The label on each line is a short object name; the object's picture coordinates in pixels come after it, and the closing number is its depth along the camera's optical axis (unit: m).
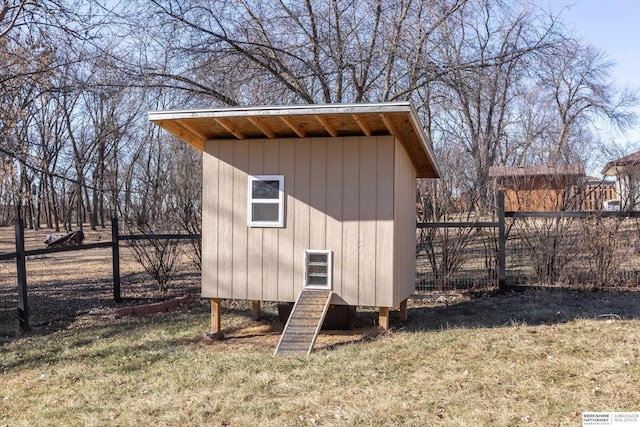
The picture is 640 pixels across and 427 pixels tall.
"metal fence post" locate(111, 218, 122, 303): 9.28
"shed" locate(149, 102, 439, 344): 6.38
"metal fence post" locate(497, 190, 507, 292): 9.08
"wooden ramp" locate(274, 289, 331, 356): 5.86
